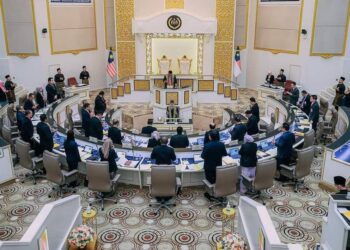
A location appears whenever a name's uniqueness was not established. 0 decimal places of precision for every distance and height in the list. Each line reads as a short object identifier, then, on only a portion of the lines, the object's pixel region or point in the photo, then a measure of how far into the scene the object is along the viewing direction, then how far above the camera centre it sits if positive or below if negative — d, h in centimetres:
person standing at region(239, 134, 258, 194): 764 -243
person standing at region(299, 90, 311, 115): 1271 -232
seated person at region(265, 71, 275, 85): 1777 -209
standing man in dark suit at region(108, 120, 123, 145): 957 -251
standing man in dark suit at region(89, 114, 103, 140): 1023 -256
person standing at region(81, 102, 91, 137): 1058 -234
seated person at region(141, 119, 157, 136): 1074 -272
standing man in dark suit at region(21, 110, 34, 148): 934 -236
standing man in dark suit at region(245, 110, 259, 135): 1060 -254
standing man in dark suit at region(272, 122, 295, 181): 828 -246
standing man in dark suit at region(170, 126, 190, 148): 898 -251
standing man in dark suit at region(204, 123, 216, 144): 896 -239
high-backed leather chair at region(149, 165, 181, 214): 720 -285
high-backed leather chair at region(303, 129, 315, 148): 927 -254
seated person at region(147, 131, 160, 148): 865 -244
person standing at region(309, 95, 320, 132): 1101 -228
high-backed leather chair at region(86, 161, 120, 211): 741 -285
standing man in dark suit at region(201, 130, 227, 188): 753 -240
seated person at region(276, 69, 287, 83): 1764 -203
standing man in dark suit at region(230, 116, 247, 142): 975 -249
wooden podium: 1485 -268
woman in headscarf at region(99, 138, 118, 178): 757 -244
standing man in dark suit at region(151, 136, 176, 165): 761 -240
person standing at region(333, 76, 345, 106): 1395 -216
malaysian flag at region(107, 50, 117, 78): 1801 -155
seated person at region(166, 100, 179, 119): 1440 -295
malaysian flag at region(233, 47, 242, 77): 1827 -149
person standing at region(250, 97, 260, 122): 1168 -231
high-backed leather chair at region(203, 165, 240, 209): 721 -287
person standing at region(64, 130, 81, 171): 806 -250
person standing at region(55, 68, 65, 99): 1714 -212
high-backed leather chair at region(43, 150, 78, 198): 780 -289
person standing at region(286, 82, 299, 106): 1422 -232
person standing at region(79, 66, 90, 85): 1822 -206
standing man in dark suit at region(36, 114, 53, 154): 870 -234
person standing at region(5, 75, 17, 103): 1421 -211
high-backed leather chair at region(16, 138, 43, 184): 860 -286
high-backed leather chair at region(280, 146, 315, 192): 806 -287
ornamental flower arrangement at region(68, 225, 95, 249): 538 -289
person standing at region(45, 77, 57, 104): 1477 -229
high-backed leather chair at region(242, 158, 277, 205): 754 -286
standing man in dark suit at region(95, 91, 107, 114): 1312 -245
